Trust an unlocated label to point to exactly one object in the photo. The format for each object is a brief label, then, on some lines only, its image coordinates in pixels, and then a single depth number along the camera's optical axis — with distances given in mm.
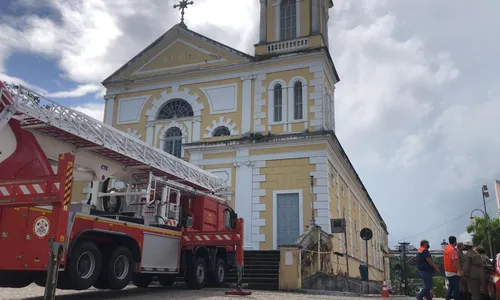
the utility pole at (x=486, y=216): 32344
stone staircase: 16109
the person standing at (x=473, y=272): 10344
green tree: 34156
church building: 22703
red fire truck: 9203
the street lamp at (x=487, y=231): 32094
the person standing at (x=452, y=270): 10797
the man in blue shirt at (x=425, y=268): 10828
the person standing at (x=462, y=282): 11281
